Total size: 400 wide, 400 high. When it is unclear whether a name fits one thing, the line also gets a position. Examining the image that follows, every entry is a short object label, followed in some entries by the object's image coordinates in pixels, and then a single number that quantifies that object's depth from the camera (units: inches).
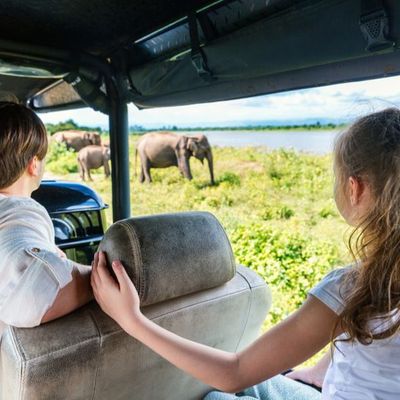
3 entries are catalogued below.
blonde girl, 36.9
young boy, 39.9
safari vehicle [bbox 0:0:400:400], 41.1
